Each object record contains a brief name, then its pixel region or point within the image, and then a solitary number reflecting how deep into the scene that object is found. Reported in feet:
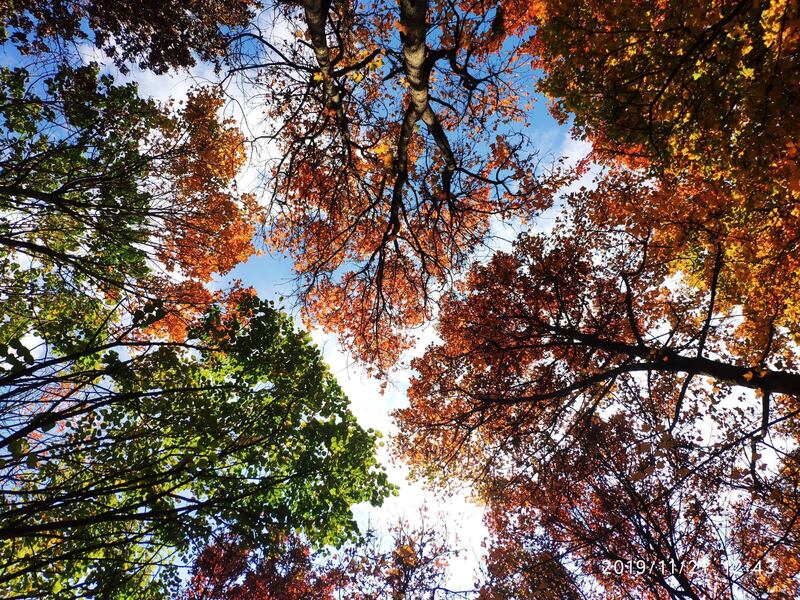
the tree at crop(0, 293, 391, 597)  15.74
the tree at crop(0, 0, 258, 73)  23.66
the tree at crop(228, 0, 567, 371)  20.77
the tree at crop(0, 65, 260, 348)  15.39
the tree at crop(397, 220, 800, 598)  25.25
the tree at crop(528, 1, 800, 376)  15.02
